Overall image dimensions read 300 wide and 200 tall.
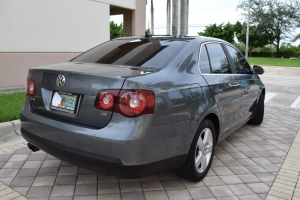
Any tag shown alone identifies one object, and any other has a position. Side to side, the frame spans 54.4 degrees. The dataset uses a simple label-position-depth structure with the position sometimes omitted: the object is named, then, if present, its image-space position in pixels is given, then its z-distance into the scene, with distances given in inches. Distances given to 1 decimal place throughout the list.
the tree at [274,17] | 1742.1
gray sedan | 93.7
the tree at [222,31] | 2155.5
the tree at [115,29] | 2090.3
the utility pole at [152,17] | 1387.8
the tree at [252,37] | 1796.3
